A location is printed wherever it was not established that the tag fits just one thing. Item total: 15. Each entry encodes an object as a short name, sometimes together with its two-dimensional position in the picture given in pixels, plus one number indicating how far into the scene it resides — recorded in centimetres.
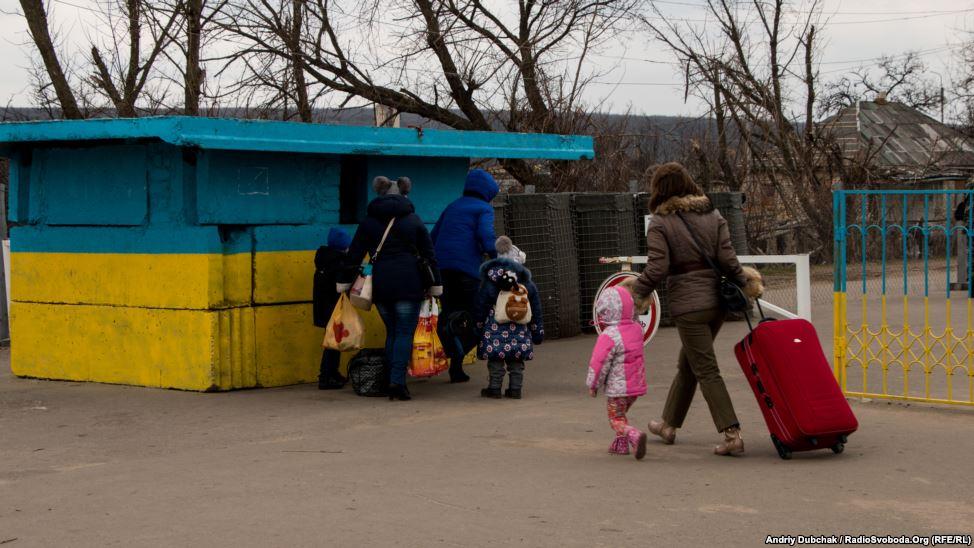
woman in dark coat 964
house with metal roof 3544
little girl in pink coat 742
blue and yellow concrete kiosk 1000
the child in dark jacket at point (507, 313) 954
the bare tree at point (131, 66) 1925
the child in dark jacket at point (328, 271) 1017
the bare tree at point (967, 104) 4055
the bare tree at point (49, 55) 1869
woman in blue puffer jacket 1039
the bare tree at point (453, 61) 1906
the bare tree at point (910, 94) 4531
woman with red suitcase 736
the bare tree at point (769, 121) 2770
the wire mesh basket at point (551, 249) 1365
